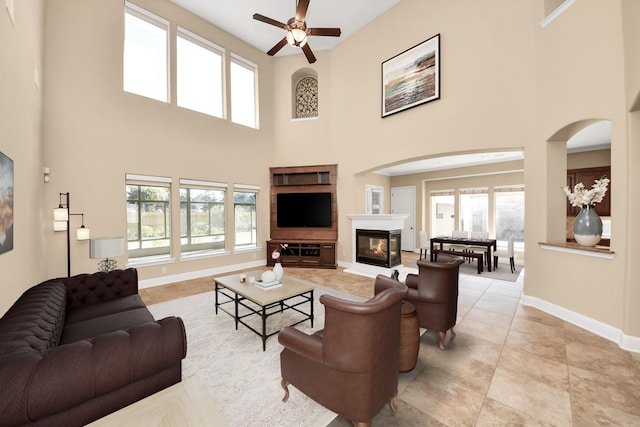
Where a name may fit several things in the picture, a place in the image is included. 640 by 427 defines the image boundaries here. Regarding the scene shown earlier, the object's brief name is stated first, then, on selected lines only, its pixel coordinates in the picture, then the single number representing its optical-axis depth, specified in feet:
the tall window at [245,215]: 21.65
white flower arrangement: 10.72
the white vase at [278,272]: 10.98
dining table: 20.04
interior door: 30.17
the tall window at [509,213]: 24.12
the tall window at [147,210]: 16.93
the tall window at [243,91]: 21.53
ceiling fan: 12.35
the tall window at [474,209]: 25.90
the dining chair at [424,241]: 24.63
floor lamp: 12.67
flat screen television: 22.29
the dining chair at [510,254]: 19.80
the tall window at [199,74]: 18.60
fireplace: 18.40
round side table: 6.88
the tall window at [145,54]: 16.37
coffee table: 8.98
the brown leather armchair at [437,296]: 8.82
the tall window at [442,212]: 28.22
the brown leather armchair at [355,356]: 4.92
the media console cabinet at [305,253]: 21.40
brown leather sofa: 3.62
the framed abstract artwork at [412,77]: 15.89
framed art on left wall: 6.68
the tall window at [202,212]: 19.02
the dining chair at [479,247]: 20.50
